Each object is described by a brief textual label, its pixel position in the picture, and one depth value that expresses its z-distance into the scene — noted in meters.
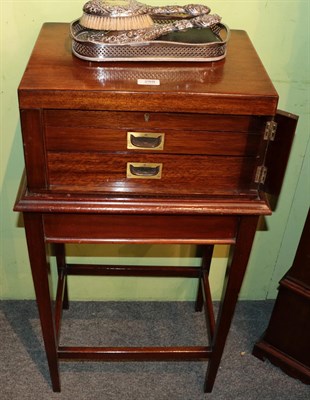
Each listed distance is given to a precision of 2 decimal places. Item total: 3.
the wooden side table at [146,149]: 0.93
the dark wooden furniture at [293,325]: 1.40
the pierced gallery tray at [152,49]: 0.98
